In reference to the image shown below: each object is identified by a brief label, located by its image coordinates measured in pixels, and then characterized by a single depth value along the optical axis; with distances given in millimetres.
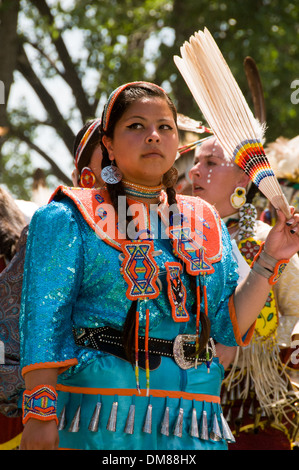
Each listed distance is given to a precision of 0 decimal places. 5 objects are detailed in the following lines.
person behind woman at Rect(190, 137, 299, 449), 7531
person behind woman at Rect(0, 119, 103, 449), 7082
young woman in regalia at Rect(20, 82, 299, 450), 4488
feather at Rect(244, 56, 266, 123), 8547
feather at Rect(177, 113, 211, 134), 7457
